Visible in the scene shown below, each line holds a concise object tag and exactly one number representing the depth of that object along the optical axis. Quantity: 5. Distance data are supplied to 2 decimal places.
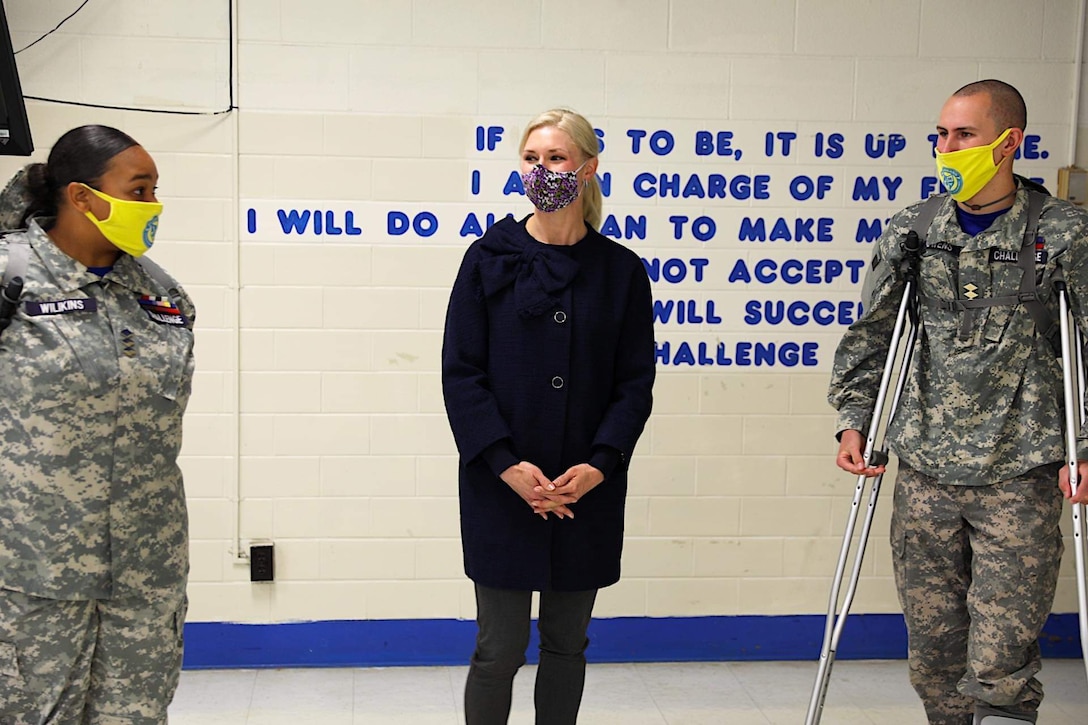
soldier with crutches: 2.71
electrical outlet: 3.96
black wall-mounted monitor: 2.99
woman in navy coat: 2.68
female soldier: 2.19
